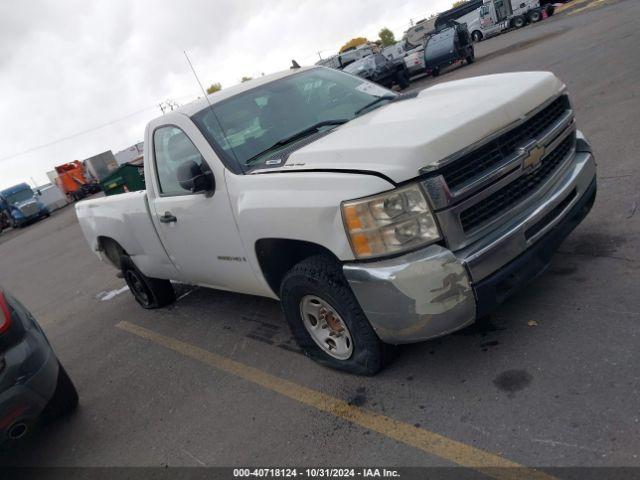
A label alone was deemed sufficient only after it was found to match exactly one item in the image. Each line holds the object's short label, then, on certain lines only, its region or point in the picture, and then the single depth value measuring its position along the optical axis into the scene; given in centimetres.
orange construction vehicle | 3684
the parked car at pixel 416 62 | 2339
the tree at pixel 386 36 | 9444
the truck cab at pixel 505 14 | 3209
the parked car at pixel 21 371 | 317
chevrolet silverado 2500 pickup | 268
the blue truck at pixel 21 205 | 2972
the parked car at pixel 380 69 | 2123
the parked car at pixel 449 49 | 2189
